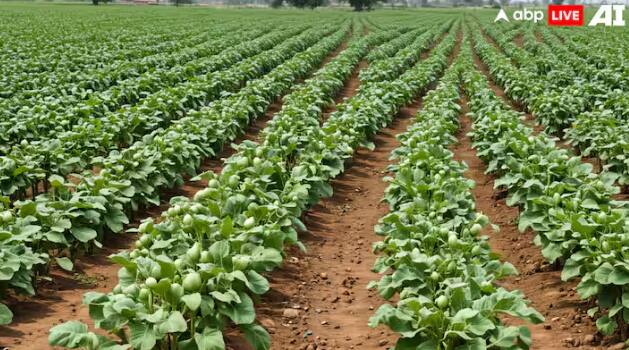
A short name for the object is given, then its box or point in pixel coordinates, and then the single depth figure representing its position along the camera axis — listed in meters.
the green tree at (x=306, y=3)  101.75
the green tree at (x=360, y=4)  103.31
